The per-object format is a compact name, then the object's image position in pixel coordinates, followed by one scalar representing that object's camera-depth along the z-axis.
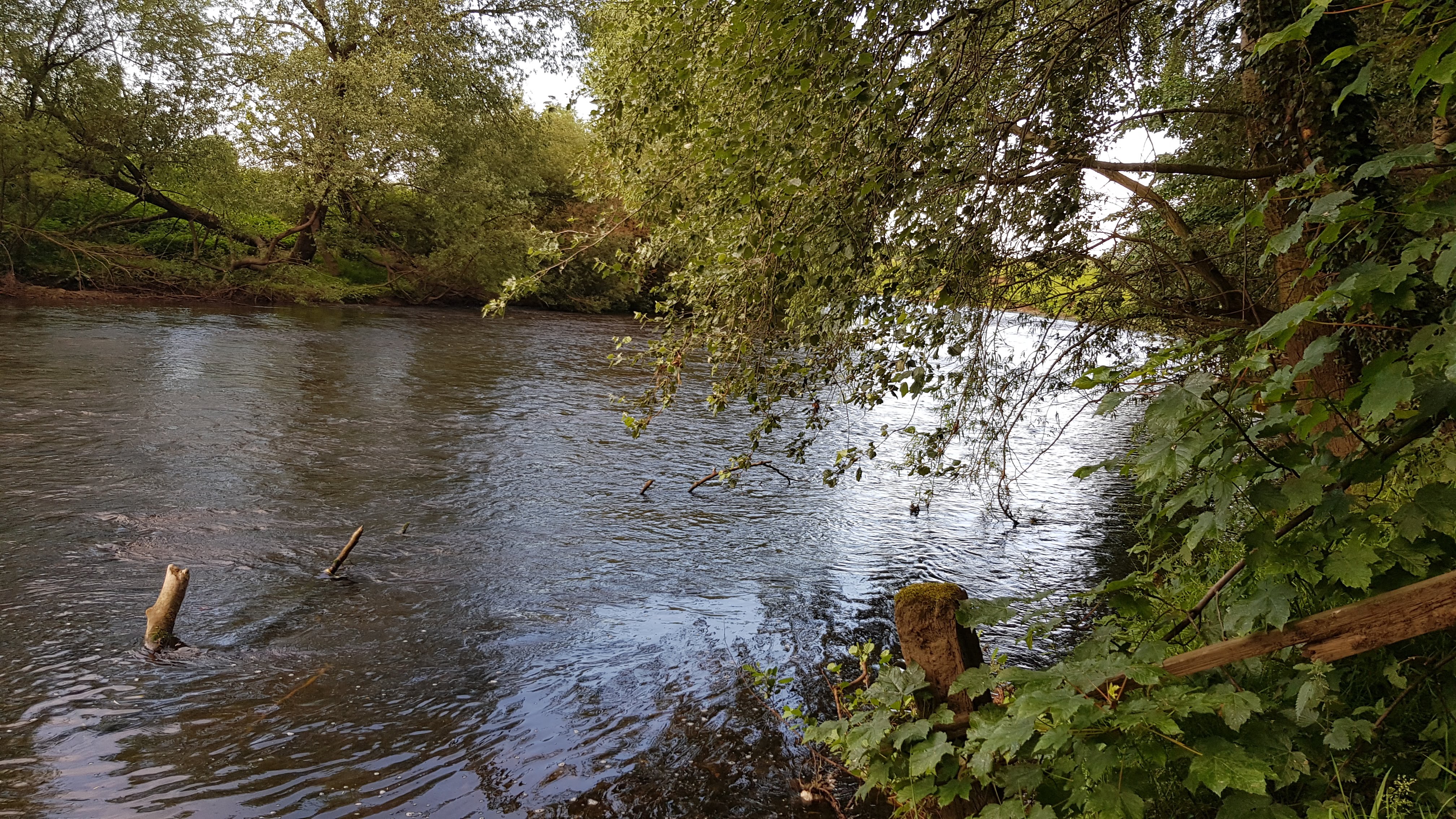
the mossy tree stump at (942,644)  3.38
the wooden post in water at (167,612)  6.12
